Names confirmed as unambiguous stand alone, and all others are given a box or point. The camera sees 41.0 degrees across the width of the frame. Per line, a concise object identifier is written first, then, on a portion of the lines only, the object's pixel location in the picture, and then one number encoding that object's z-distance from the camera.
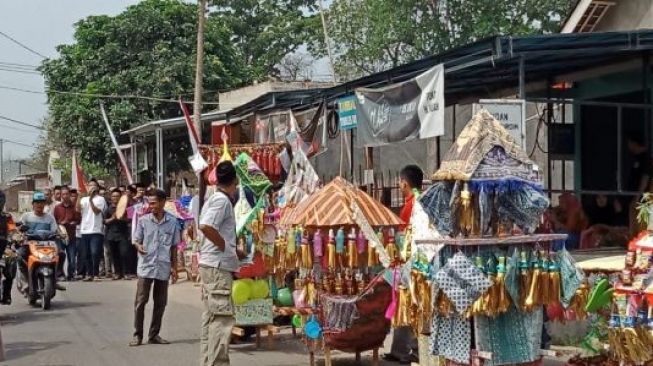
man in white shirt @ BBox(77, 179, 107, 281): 16.91
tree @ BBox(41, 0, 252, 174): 28.77
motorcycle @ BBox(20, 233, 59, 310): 13.08
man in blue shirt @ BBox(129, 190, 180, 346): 9.88
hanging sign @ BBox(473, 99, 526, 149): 7.78
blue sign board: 11.23
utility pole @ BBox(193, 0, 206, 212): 20.03
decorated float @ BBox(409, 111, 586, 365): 5.66
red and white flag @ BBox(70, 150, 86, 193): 20.38
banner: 9.13
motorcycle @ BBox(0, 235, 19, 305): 12.56
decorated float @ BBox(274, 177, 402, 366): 7.79
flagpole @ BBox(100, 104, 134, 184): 24.89
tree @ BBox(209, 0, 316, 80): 42.97
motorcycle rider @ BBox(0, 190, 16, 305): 11.27
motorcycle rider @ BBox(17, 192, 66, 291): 13.27
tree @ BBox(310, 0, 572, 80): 29.69
